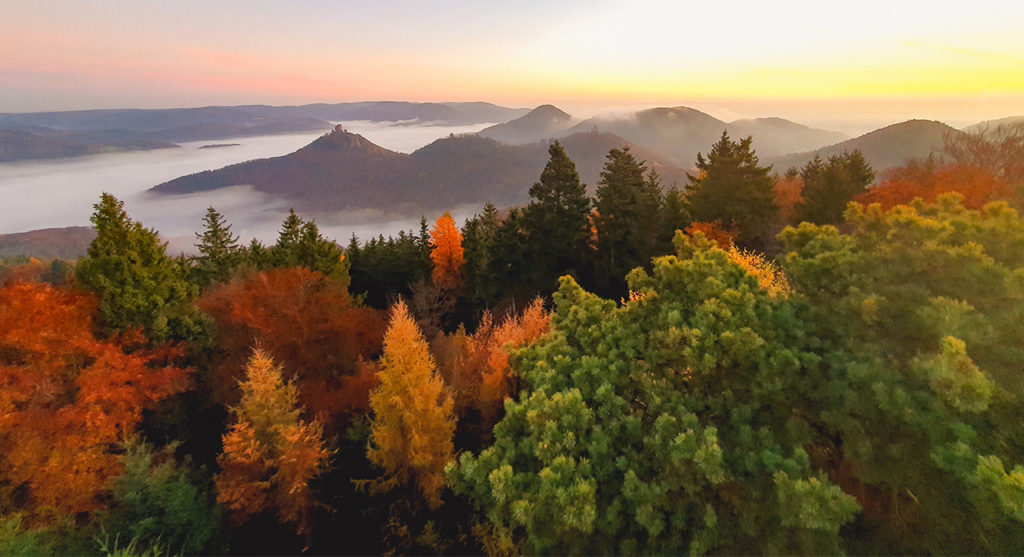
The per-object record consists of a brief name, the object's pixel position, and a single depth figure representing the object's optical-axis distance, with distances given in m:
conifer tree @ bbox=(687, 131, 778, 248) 32.16
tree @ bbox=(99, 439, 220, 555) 16.33
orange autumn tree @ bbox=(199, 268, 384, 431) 22.41
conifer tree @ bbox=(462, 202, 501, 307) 34.44
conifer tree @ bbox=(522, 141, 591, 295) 31.03
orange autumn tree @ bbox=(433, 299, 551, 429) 20.02
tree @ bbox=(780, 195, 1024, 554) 7.88
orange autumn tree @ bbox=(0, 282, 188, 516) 16.23
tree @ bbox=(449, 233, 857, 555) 9.35
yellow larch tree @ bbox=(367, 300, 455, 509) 16.97
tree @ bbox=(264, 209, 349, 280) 35.56
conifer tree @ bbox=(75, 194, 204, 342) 19.75
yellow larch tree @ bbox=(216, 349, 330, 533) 16.97
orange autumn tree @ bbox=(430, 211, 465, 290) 41.78
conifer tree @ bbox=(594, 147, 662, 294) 30.59
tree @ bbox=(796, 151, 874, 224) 32.38
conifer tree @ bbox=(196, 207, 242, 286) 40.09
